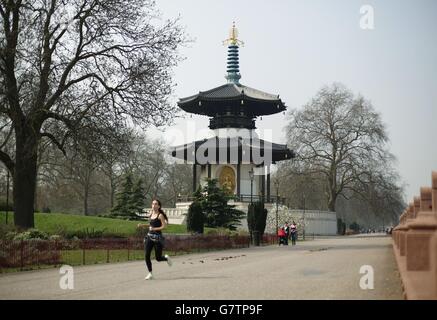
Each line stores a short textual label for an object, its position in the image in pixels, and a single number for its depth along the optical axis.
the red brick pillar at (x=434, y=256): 6.31
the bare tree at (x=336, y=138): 69.50
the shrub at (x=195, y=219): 37.78
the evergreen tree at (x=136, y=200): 55.12
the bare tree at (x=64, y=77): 27.53
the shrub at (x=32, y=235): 24.17
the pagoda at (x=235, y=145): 57.97
